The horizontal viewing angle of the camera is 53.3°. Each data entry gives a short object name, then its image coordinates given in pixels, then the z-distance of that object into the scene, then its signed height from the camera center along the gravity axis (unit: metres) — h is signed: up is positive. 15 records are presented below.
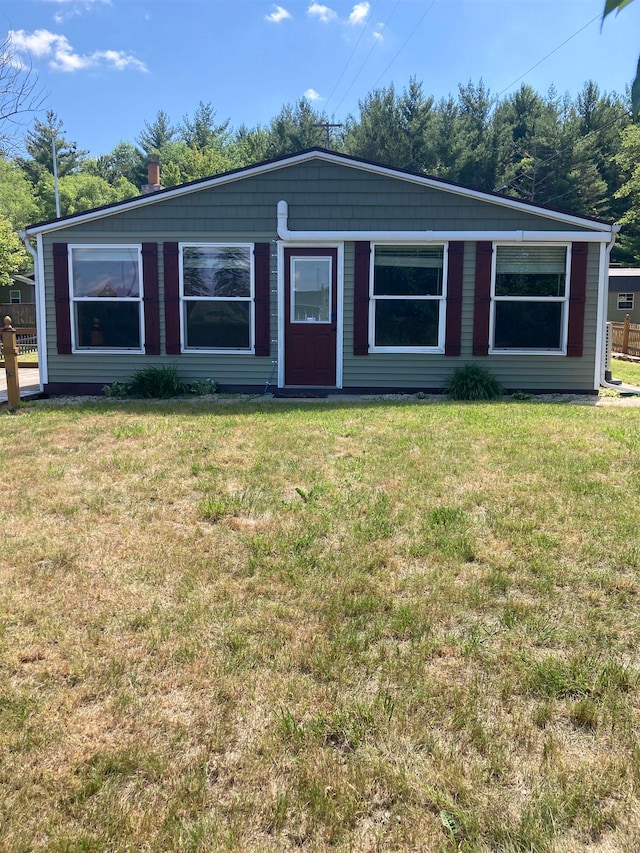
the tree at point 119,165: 50.31 +14.45
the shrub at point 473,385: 8.65 -0.57
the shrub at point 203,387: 9.06 -0.65
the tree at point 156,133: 47.47 +15.38
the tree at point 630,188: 29.77 +7.28
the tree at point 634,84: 0.72 +0.29
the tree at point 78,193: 42.41 +10.20
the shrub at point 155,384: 8.95 -0.60
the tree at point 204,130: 47.09 +15.69
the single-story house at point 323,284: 8.78 +0.82
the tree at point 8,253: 29.38 +4.05
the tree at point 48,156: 42.32 +12.92
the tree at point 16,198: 39.34 +8.84
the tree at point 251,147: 37.92 +12.30
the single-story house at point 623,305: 27.09 +1.70
